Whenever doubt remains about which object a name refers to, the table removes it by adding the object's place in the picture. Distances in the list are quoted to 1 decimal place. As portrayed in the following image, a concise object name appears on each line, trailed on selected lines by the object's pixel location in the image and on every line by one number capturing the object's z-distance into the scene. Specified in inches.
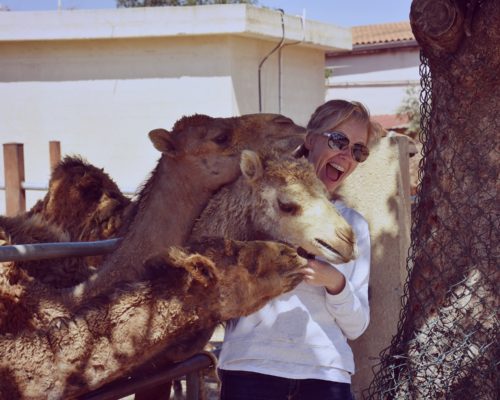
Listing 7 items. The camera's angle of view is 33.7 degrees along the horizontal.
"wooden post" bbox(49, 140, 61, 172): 370.6
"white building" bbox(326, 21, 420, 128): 1238.9
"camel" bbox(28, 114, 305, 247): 225.5
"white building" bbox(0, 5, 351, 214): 613.6
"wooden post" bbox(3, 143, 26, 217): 328.8
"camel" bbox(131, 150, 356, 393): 123.3
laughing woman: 123.3
